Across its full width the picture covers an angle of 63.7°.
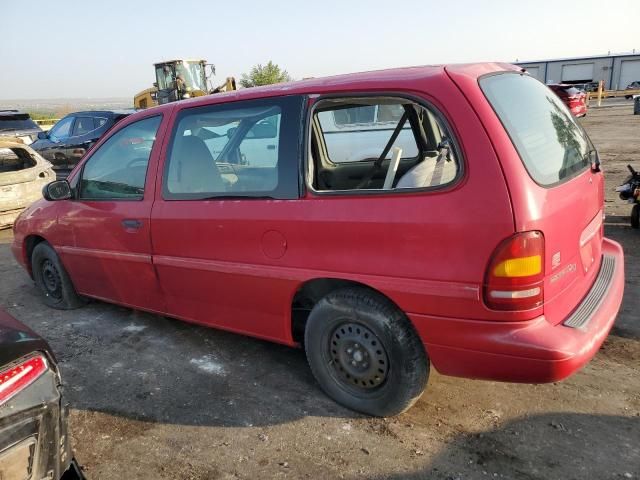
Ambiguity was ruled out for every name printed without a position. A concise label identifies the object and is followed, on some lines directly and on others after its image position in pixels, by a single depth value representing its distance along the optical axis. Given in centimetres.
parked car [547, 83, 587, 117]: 2112
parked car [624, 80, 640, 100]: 4289
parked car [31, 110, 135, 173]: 1113
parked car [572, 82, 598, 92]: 4151
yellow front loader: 1933
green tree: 4763
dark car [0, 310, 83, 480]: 175
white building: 4616
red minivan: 227
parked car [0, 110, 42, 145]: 1465
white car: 745
